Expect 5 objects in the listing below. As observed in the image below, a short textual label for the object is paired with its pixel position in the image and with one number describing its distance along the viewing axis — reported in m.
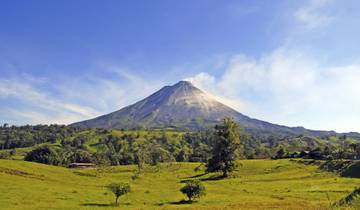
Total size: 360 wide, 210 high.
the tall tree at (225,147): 98.75
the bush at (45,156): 149.00
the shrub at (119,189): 52.38
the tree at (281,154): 141.34
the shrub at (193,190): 54.75
